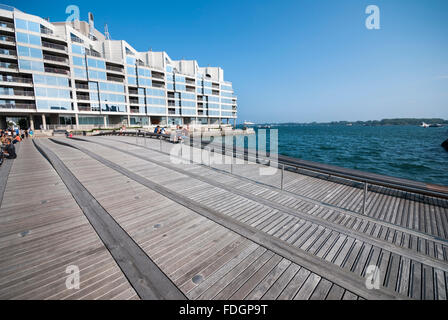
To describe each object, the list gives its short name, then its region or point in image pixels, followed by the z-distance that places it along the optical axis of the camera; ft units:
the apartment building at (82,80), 114.62
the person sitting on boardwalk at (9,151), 38.91
